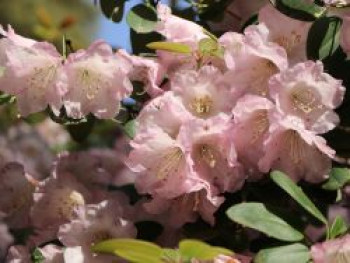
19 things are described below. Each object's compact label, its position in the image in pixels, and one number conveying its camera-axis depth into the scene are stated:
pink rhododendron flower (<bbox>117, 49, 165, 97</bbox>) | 1.27
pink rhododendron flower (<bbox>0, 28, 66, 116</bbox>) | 1.27
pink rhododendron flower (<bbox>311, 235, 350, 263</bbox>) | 1.15
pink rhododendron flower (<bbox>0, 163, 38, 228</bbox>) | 1.42
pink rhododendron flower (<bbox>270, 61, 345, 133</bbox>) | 1.22
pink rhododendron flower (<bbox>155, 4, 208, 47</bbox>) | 1.28
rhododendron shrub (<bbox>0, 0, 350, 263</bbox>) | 1.21
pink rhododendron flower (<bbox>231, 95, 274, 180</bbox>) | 1.21
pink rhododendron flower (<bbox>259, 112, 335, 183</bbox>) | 1.21
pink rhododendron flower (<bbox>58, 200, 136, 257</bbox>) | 1.28
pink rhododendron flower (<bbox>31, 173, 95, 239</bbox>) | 1.37
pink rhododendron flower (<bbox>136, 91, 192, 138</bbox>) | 1.22
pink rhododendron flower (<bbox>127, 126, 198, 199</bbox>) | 1.22
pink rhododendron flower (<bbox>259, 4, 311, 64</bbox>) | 1.27
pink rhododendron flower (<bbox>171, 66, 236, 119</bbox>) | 1.24
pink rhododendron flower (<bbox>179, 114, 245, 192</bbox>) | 1.21
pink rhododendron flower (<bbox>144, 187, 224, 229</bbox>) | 1.24
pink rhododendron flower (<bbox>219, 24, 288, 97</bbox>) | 1.23
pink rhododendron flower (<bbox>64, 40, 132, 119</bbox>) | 1.27
